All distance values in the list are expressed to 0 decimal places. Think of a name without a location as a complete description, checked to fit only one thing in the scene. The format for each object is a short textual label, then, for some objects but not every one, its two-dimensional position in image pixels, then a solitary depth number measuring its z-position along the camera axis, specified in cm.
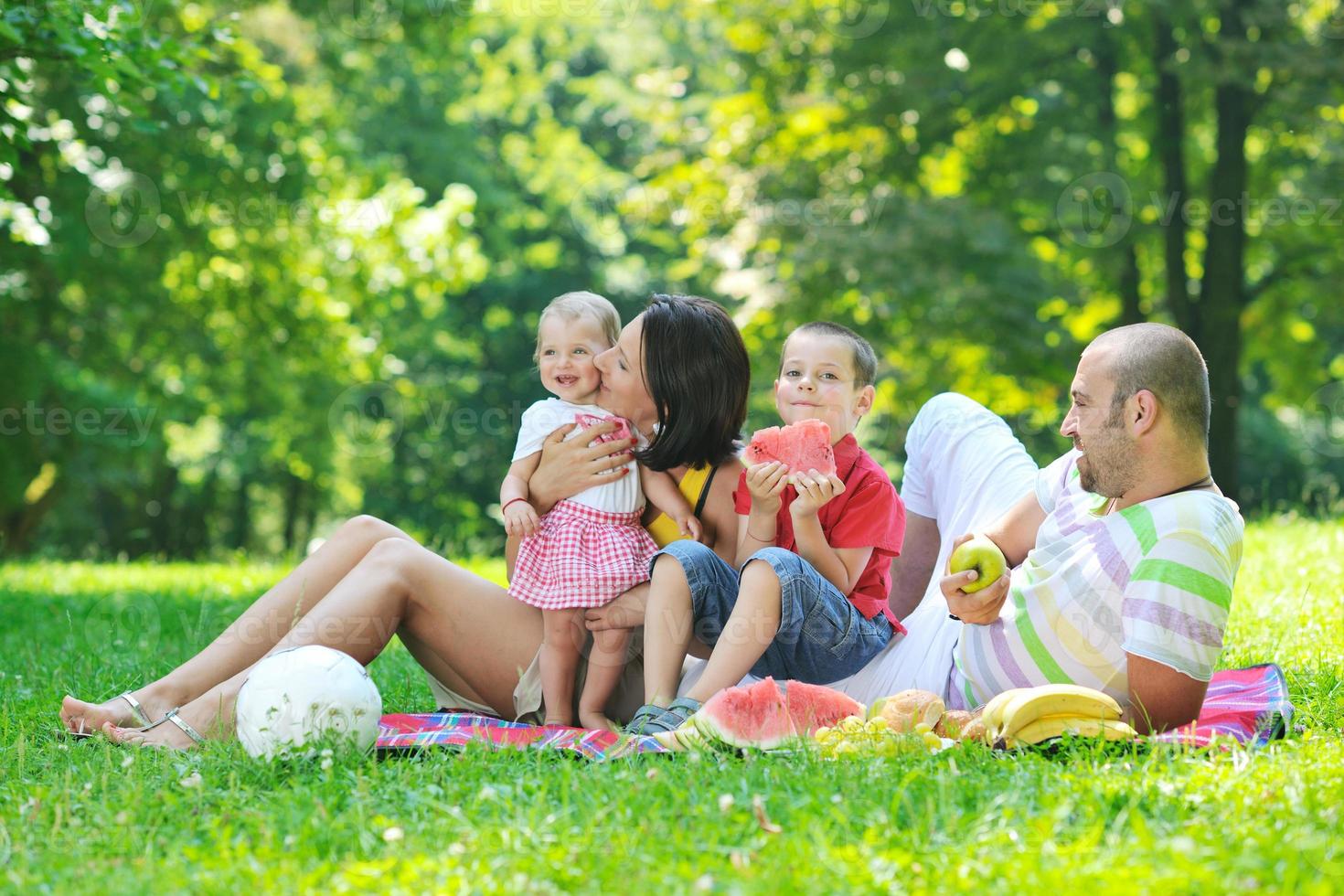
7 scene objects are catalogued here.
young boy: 373
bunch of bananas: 326
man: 325
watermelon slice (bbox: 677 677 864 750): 339
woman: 390
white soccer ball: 334
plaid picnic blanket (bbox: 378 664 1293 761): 343
